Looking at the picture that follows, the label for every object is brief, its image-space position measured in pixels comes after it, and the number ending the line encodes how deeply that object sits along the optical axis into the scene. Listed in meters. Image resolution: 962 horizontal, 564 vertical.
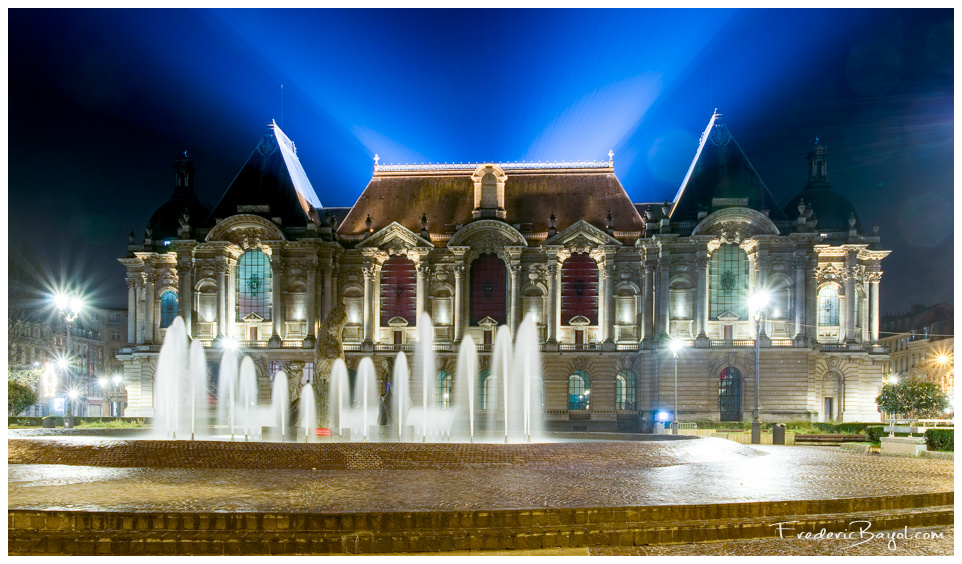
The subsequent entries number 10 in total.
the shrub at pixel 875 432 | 33.16
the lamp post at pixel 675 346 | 48.40
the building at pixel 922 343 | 71.00
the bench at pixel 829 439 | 34.56
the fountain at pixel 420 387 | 51.50
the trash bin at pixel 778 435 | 35.66
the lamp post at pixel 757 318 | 35.31
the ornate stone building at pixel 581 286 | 53.69
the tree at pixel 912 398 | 45.44
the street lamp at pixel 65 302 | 39.34
